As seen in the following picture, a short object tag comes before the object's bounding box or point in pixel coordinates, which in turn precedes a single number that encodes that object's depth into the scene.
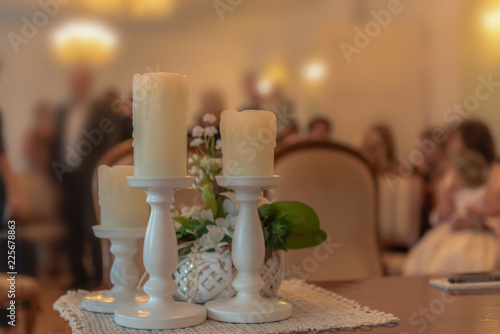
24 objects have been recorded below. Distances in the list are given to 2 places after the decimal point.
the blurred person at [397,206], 3.65
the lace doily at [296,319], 0.63
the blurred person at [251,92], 3.90
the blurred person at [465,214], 2.60
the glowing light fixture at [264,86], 3.92
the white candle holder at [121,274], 0.72
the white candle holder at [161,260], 0.64
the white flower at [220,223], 0.75
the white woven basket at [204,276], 0.73
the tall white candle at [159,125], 0.64
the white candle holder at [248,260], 0.67
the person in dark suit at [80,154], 3.51
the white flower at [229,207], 0.76
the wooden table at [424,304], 0.65
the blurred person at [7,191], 3.37
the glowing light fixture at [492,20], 3.59
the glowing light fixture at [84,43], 3.64
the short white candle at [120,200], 0.73
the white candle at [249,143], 0.67
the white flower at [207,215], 0.77
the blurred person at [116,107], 3.58
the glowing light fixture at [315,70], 3.91
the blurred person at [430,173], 3.62
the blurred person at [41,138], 3.52
